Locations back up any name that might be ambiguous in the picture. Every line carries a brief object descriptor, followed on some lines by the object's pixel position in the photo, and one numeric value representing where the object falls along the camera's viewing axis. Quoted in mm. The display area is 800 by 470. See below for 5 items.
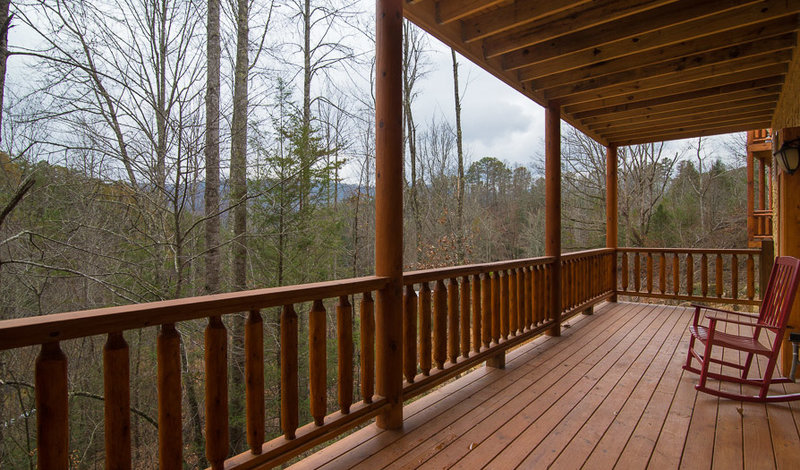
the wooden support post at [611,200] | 5879
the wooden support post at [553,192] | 4102
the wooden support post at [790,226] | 2959
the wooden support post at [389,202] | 2168
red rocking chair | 2469
